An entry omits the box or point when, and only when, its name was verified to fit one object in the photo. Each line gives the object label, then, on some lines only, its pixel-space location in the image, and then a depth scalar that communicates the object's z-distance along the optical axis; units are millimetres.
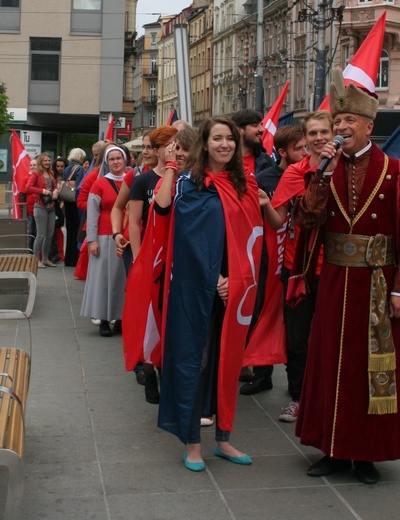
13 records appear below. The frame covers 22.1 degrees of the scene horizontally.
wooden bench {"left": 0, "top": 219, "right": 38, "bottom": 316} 9359
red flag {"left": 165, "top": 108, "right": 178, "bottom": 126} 11812
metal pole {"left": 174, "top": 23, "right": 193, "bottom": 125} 11492
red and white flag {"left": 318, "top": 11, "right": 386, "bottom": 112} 5758
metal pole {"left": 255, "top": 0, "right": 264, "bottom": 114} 42809
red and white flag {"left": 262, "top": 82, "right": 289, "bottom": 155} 10102
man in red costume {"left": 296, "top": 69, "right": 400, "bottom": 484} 5184
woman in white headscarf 9625
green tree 35969
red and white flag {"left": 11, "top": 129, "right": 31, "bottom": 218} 17141
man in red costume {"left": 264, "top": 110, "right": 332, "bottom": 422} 6266
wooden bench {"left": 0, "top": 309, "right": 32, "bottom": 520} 3734
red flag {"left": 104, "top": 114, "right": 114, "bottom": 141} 14323
